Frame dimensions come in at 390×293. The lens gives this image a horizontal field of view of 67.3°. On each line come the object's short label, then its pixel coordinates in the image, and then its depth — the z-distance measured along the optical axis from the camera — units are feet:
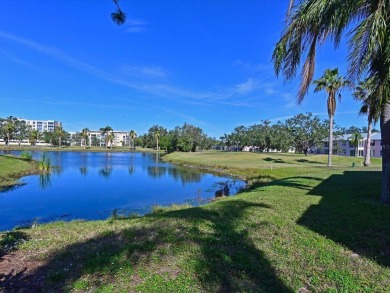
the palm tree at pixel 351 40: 21.52
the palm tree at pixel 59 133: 444.96
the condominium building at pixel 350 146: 256.23
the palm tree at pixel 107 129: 472.77
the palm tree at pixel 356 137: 215.10
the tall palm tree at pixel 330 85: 106.93
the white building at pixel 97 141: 603.26
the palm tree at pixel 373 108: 26.10
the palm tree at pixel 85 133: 481.46
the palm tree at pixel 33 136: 434.71
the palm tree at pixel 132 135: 500.33
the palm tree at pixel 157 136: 448.41
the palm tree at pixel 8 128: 349.18
